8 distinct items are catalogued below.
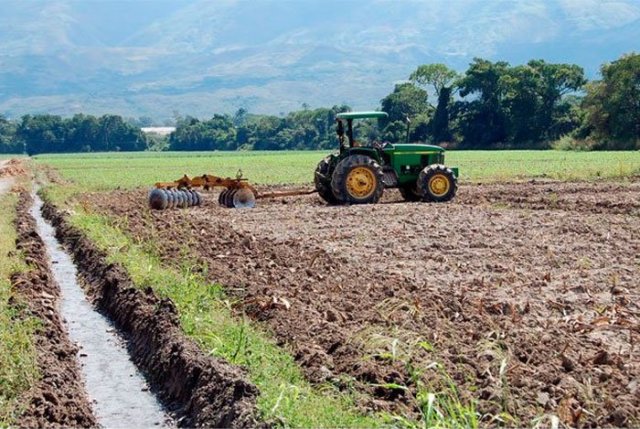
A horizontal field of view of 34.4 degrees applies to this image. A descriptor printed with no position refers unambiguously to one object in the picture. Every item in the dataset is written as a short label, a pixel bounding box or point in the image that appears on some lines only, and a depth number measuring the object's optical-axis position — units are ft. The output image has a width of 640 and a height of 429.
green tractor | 76.89
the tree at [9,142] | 476.95
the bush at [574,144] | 229.25
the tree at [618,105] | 220.64
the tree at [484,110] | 278.05
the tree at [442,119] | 286.25
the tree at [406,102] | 305.28
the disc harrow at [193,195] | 79.51
